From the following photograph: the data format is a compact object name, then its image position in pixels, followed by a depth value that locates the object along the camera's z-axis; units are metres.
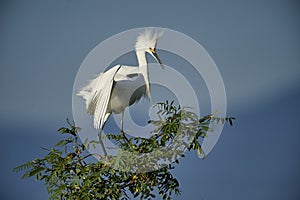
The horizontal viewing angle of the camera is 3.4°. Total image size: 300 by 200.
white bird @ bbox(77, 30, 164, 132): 22.29
